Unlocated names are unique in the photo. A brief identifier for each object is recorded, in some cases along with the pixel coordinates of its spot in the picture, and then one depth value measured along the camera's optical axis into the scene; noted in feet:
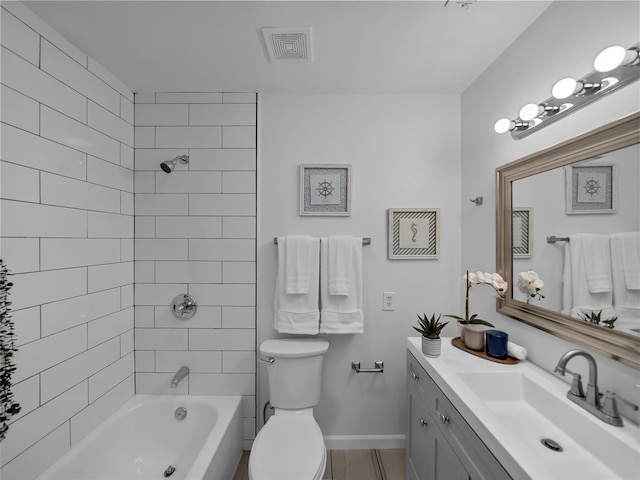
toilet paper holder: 5.70
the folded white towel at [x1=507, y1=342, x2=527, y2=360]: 3.94
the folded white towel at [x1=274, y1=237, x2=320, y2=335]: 5.46
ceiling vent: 4.02
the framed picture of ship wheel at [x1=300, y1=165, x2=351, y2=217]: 5.79
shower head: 5.22
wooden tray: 3.96
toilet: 3.87
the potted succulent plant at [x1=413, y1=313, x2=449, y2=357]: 4.22
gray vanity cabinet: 2.86
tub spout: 5.23
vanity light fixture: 2.51
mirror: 2.76
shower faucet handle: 5.69
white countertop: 2.38
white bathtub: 4.45
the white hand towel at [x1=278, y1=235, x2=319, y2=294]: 5.45
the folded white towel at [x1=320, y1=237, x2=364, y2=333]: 5.47
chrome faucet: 2.68
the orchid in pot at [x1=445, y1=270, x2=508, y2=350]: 4.23
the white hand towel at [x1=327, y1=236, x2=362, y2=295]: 5.48
